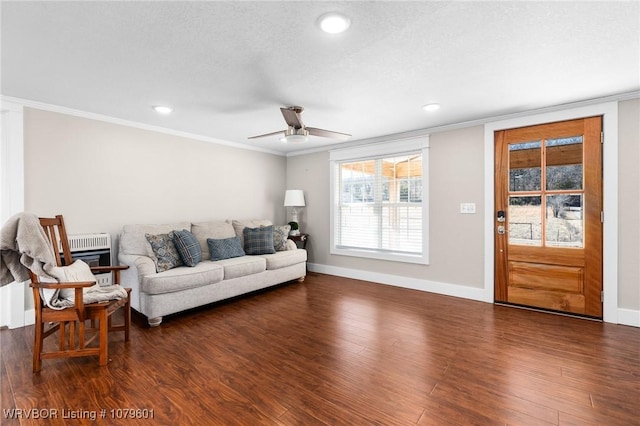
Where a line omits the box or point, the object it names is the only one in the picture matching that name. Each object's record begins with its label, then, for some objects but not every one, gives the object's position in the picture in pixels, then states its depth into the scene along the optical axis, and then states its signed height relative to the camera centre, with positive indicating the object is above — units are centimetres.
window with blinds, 443 +14
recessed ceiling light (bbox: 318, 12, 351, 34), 171 +114
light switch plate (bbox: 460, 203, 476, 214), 390 +2
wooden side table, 536 -51
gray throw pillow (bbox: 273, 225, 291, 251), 477 -44
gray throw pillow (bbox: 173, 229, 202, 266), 354 -45
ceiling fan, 292 +90
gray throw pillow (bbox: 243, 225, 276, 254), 446 -47
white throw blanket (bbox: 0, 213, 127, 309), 208 -35
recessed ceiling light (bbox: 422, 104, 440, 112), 324 +116
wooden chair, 213 -81
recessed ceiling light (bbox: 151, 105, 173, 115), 328 +116
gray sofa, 308 -76
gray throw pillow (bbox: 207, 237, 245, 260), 399 -53
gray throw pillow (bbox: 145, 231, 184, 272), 334 -49
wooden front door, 317 -8
